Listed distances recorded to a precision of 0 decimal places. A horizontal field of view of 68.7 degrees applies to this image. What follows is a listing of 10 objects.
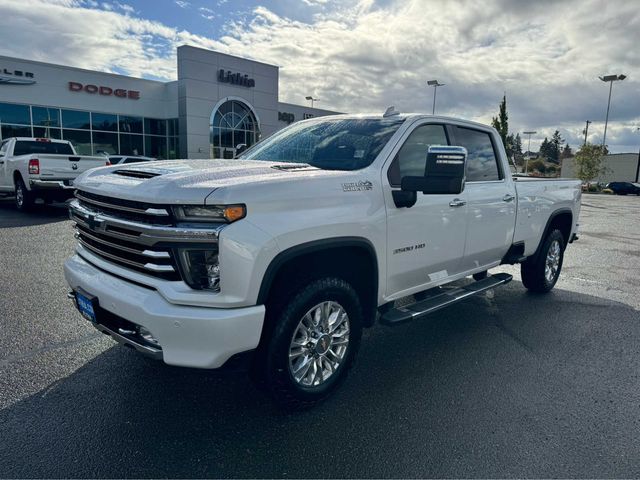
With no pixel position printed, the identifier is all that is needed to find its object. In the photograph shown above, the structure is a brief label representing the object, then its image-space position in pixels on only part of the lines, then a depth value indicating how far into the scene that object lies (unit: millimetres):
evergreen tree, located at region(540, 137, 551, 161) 125562
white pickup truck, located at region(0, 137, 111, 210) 10969
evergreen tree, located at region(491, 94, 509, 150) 49247
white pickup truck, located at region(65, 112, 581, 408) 2525
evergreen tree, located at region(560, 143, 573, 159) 108031
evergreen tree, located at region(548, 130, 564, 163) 123200
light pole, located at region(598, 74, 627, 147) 49156
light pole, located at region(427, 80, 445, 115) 42144
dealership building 23672
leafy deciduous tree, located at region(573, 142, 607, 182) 49188
